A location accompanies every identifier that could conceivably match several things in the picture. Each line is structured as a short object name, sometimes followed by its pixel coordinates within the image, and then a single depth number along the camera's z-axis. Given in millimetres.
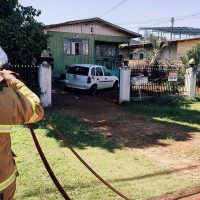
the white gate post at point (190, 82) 12571
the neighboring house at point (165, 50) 21655
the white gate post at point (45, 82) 9202
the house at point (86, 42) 16482
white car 12337
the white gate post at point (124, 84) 10657
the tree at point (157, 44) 19987
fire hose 2151
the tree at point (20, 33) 9008
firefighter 1672
